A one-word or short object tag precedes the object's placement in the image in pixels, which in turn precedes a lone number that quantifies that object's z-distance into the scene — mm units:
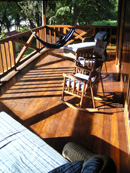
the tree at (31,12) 11473
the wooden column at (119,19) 4102
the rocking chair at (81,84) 2485
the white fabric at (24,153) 1207
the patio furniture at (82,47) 4128
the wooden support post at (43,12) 5370
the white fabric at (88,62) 3531
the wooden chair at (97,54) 3370
